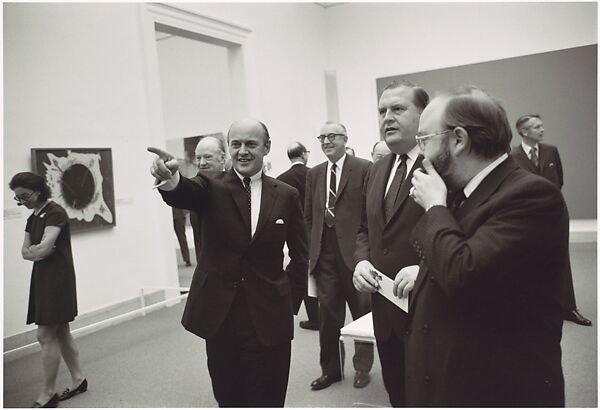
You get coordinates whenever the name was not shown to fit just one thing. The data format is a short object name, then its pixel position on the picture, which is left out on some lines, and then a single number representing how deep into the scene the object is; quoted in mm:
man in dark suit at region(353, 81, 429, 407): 1804
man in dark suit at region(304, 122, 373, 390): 3354
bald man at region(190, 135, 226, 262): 3666
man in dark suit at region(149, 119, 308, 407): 2045
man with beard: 1142
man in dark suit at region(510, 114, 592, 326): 5301
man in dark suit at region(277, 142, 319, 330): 4625
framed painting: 4602
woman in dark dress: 3127
